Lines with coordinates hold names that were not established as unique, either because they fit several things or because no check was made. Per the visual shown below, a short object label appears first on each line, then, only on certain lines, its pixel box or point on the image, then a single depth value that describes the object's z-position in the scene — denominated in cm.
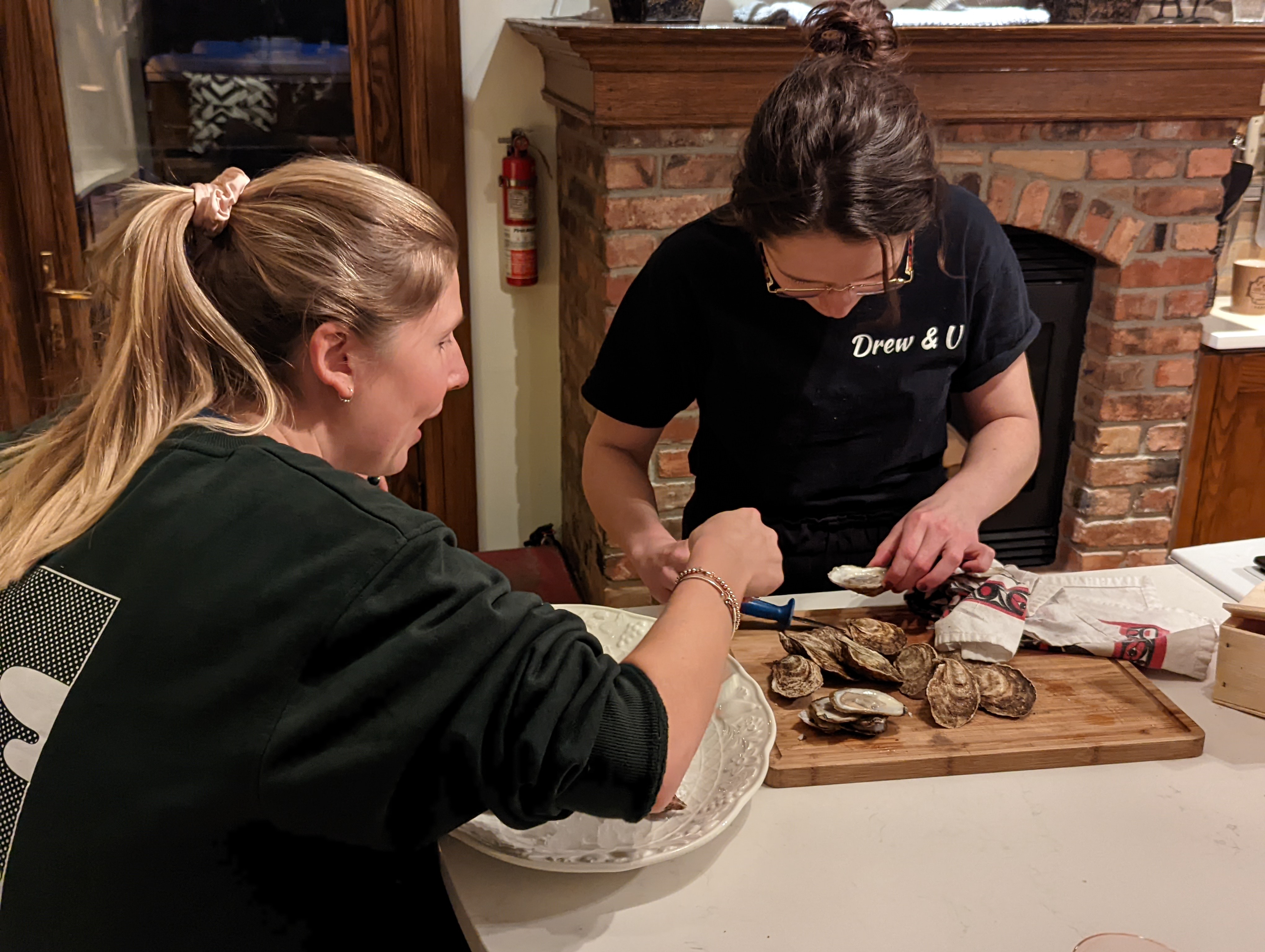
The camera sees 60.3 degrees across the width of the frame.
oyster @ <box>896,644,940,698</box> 115
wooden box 116
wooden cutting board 104
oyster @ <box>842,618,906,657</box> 121
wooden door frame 250
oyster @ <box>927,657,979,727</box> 110
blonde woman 74
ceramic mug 265
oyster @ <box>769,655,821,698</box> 114
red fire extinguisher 259
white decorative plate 90
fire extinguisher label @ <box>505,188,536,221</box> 260
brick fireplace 221
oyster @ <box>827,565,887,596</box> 135
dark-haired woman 137
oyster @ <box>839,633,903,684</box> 115
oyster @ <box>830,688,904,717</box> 107
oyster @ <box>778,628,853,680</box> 118
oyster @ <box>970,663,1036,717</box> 111
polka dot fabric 78
